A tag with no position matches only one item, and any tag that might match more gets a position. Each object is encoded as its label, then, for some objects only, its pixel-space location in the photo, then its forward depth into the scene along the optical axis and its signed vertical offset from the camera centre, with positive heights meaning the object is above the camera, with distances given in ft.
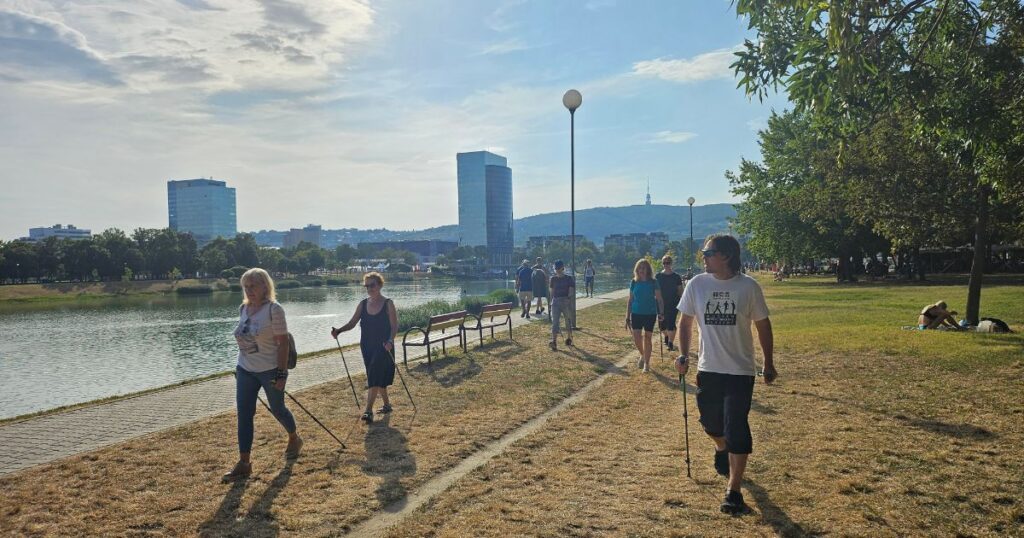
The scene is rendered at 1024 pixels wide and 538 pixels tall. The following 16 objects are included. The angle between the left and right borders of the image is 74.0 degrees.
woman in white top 19.85 -2.65
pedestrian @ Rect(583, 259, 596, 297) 98.40 -3.29
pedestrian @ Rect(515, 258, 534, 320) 73.20 -3.36
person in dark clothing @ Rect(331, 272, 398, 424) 26.78 -3.07
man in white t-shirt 15.43 -2.03
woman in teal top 35.96 -2.79
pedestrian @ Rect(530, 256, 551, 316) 73.29 -2.96
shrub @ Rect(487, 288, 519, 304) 93.07 -5.79
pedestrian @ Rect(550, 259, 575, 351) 46.57 -2.93
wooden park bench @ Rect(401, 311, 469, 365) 40.97 -4.48
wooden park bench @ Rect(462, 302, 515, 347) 53.31 -4.43
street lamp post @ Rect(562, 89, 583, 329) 56.24 +12.06
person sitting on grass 44.78 -4.73
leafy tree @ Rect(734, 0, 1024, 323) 21.01 +6.54
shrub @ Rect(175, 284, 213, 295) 252.21 -10.58
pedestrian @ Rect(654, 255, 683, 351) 39.11 -2.25
